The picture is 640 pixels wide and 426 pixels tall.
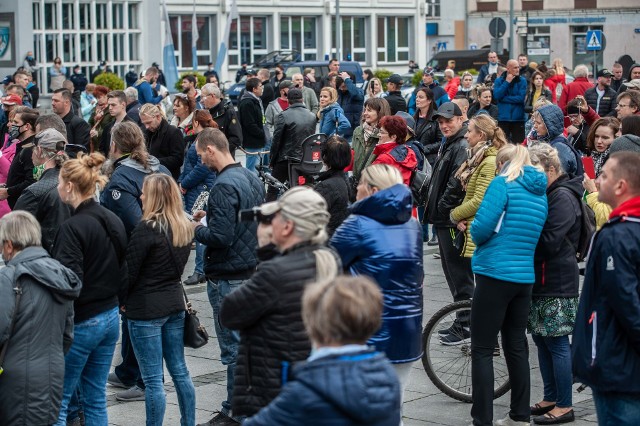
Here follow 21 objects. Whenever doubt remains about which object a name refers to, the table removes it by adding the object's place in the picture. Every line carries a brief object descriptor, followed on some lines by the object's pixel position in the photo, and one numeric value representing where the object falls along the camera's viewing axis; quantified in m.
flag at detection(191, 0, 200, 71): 44.97
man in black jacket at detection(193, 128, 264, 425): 7.90
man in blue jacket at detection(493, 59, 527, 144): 21.83
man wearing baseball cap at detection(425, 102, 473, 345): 9.66
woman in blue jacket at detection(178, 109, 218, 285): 12.48
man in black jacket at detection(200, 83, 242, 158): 14.92
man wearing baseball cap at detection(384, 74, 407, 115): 18.40
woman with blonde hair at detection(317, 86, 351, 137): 16.98
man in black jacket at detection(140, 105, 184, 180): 12.49
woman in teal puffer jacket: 7.39
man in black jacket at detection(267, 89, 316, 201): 15.63
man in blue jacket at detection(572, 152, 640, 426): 5.70
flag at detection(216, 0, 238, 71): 42.31
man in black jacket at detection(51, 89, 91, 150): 13.76
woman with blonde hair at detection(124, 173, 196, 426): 7.28
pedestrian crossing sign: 32.50
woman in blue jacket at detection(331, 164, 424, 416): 6.53
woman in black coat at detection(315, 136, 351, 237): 9.42
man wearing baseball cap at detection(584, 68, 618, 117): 19.00
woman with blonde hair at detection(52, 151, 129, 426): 7.15
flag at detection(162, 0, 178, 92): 39.91
